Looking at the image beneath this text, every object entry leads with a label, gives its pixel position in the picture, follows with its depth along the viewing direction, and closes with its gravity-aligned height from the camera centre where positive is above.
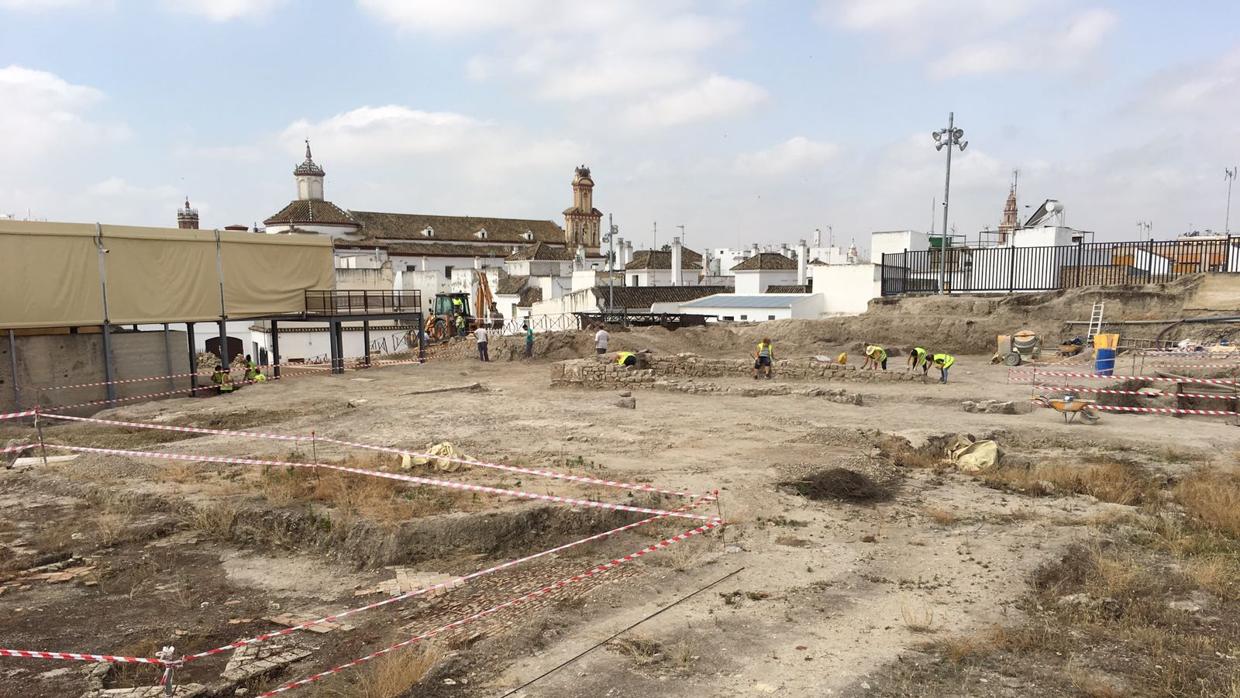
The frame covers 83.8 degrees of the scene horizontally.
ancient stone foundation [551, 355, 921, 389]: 19.19 -1.87
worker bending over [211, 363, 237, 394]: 19.23 -1.91
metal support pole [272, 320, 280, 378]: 23.88 -1.54
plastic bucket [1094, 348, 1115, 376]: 18.38 -1.57
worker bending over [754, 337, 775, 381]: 19.28 -1.50
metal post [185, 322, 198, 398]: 19.31 -1.61
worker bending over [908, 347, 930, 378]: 18.70 -1.45
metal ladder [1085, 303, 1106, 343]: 23.69 -0.65
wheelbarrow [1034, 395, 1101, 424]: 13.05 -2.06
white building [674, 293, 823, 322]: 34.91 -0.02
